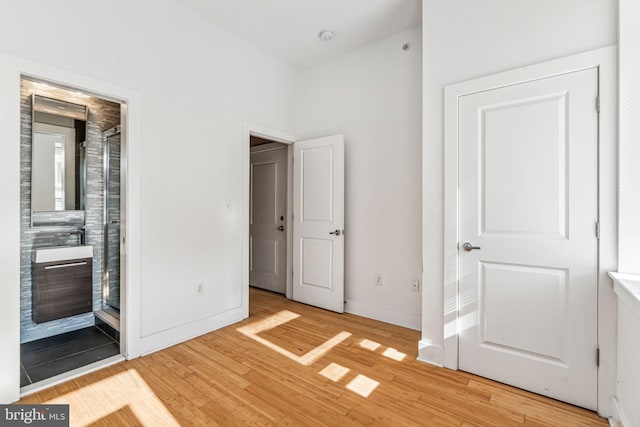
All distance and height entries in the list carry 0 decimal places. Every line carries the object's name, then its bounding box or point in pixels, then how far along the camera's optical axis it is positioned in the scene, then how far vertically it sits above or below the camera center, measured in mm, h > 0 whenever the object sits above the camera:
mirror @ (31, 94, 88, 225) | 2807 +537
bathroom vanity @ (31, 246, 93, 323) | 2697 -662
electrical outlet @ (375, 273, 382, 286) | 3338 -742
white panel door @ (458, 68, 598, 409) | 1848 -149
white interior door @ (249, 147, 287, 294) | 4352 -130
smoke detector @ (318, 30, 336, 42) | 3147 +1859
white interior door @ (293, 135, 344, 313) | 3508 -130
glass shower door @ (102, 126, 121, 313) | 3186 -128
